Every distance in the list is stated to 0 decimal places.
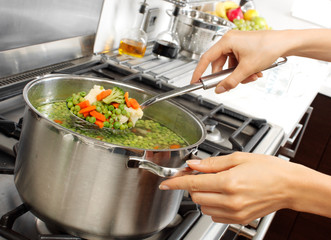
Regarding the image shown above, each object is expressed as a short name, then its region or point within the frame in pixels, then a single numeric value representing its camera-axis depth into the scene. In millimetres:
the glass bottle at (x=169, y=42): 1678
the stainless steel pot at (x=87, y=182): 586
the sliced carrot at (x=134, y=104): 833
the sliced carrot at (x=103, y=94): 800
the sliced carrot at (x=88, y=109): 784
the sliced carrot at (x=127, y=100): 830
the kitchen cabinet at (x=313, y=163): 2342
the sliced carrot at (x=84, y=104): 787
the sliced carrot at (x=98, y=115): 784
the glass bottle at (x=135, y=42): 1598
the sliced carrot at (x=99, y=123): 776
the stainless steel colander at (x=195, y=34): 1784
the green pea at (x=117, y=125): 793
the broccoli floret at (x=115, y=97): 801
